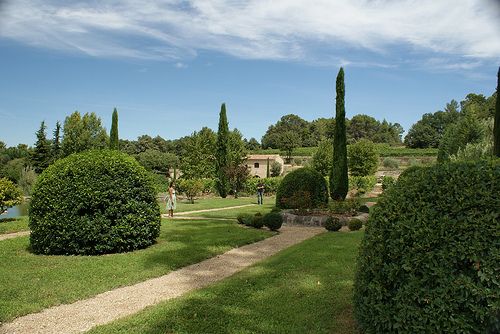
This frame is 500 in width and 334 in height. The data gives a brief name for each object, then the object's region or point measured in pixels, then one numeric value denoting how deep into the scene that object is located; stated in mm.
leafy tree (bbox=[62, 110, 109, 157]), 38094
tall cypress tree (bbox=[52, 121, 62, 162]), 37969
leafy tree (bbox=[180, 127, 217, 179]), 36938
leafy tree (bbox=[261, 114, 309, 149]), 93188
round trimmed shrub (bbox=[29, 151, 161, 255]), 7086
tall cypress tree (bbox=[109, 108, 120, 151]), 30234
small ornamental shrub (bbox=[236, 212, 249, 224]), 12202
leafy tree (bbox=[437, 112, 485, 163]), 25188
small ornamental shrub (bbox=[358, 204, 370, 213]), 13992
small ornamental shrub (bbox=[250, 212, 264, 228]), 11277
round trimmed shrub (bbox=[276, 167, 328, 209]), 15055
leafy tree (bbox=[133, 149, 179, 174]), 55875
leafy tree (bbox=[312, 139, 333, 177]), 34094
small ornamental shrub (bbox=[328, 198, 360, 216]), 12933
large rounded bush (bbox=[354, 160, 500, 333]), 2631
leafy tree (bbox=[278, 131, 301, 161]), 67500
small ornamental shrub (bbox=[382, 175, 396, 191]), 29319
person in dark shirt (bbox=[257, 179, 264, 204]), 22062
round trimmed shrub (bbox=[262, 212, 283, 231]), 10820
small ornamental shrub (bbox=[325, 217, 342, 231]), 10654
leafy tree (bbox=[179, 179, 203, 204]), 22812
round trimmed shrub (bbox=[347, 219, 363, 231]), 10664
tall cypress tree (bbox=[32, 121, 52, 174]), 36062
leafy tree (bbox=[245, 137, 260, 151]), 89875
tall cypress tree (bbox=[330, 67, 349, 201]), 19594
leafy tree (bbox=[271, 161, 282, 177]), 53684
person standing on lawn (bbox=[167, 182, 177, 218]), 14200
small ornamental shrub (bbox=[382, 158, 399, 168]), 60094
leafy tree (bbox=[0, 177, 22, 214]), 10133
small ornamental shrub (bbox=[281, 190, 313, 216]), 12617
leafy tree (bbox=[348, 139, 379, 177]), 35875
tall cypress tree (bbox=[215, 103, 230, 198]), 30562
